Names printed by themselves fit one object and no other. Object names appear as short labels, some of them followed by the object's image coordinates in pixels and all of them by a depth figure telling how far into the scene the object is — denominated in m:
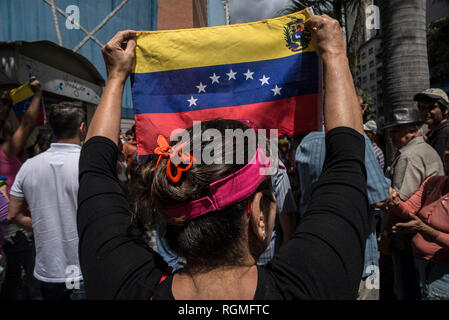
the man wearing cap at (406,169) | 2.75
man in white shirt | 2.47
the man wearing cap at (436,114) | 3.25
